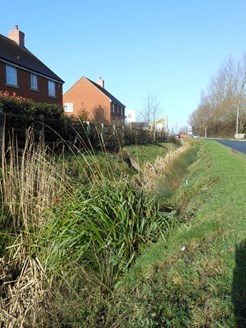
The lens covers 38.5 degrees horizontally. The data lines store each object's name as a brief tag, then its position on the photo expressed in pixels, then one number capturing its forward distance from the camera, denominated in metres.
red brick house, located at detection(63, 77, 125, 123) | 53.59
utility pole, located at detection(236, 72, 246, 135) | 67.50
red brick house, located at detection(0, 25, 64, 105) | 24.19
